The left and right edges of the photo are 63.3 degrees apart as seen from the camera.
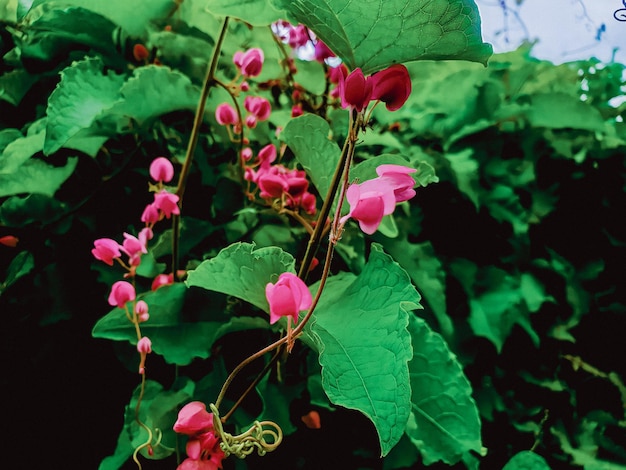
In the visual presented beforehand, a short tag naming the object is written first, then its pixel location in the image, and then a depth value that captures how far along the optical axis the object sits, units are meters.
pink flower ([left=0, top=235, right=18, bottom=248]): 0.62
